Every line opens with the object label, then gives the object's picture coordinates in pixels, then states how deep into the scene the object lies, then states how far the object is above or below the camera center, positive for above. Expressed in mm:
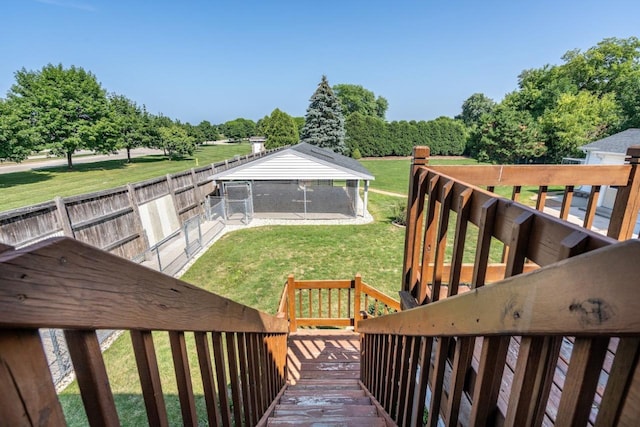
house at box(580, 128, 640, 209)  12547 -743
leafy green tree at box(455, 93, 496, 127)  51219 +4952
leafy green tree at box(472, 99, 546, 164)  24891 -208
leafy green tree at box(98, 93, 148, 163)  24331 +1208
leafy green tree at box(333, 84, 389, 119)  50438 +6335
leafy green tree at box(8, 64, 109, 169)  21031 +2401
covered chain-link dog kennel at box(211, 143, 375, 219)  12000 -1608
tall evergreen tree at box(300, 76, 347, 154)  27906 +1669
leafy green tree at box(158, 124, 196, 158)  31531 -371
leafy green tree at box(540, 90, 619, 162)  21750 +952
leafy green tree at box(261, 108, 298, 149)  34125 +800
